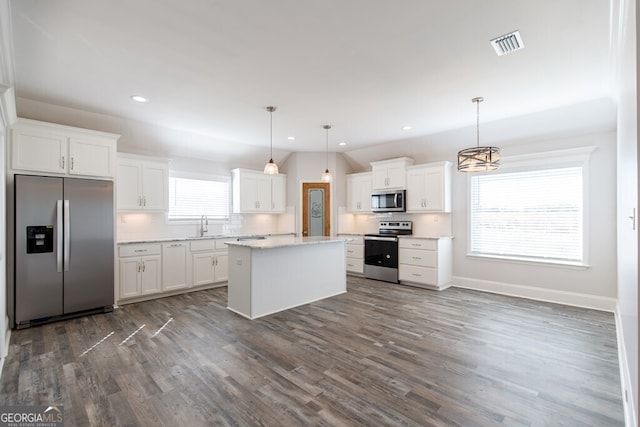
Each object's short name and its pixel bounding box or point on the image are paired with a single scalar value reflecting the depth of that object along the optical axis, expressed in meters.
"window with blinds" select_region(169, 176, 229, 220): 5.73
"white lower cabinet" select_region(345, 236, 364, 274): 6.59
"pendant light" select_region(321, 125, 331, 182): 5.02
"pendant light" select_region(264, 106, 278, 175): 4.20
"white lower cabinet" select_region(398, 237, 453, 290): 5.41
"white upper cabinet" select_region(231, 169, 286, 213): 6.37
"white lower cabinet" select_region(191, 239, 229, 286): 5.36
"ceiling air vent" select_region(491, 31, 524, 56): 2.51
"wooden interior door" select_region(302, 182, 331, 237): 7.00
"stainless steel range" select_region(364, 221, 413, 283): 5.98
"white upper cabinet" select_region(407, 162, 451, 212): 5.63
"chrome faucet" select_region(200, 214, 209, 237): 6.04
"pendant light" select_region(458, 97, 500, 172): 3.49
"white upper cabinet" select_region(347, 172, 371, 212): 6.86
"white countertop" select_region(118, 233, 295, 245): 4.72
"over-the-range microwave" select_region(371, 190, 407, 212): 6.11
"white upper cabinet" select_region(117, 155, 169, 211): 4.81
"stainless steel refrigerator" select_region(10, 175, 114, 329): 3.57
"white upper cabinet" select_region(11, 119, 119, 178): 3.63
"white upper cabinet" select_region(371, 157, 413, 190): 6.12
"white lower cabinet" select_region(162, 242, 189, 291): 4.97
